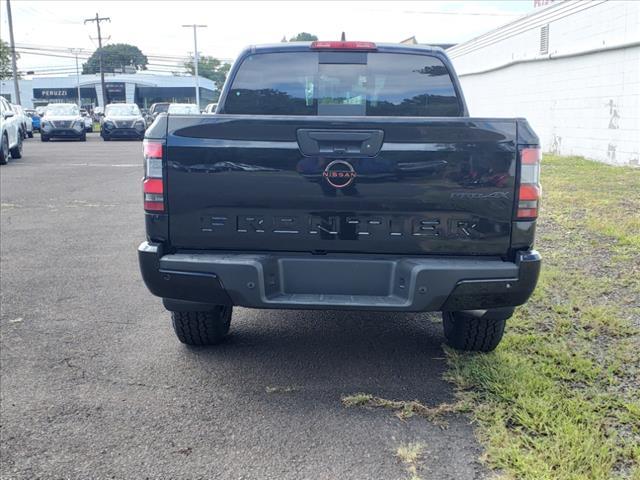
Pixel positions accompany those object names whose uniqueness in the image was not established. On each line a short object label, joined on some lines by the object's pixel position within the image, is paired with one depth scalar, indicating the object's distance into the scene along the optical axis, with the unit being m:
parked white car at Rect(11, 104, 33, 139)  27.08
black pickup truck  3.30
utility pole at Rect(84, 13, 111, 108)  65.62
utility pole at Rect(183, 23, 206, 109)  62.62
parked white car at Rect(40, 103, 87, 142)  28.17
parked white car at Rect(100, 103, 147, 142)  28.89
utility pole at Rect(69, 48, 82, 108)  84.13
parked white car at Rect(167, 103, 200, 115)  28.58
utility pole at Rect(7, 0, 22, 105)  42.25
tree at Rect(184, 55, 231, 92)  123.69
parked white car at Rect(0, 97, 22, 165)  16.48
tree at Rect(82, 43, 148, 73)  100.31
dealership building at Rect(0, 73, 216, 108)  83.38
